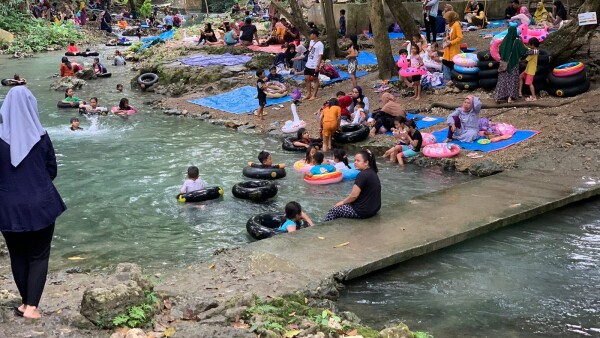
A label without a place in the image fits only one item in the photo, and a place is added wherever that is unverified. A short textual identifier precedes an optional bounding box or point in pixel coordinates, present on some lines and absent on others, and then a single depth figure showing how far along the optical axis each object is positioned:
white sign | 15.24
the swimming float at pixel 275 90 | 19.82
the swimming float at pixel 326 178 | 12.41
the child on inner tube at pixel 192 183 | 11.70
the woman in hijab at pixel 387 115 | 15.33
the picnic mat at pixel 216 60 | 23.84
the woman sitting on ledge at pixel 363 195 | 9.12
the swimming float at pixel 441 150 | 13.30
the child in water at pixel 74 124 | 17.97
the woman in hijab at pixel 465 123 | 13.78
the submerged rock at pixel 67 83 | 24.40
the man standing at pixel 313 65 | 18.89
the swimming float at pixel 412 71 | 17.22
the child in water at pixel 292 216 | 9.31
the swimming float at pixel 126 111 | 19.98
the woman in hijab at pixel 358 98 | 16.27
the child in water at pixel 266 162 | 12.94
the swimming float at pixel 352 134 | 14.89
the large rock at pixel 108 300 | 5.51
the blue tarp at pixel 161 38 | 33.31
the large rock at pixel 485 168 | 12.27
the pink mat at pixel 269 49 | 25.95
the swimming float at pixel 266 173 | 12.70
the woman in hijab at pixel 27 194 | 5.11
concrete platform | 7.90
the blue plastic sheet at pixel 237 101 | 19.53
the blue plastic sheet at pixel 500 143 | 13.38
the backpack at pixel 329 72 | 20.77
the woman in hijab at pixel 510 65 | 15.09
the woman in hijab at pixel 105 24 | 44.25
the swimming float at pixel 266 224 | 9.31
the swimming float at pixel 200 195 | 11.45
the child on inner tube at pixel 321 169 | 12.52
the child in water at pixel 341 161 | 12.73
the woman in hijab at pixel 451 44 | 17.33
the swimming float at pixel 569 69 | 15.18
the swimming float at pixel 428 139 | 13.94
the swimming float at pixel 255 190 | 11.45
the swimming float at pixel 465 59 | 16.80
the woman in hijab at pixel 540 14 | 23.95
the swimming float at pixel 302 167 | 13.08
